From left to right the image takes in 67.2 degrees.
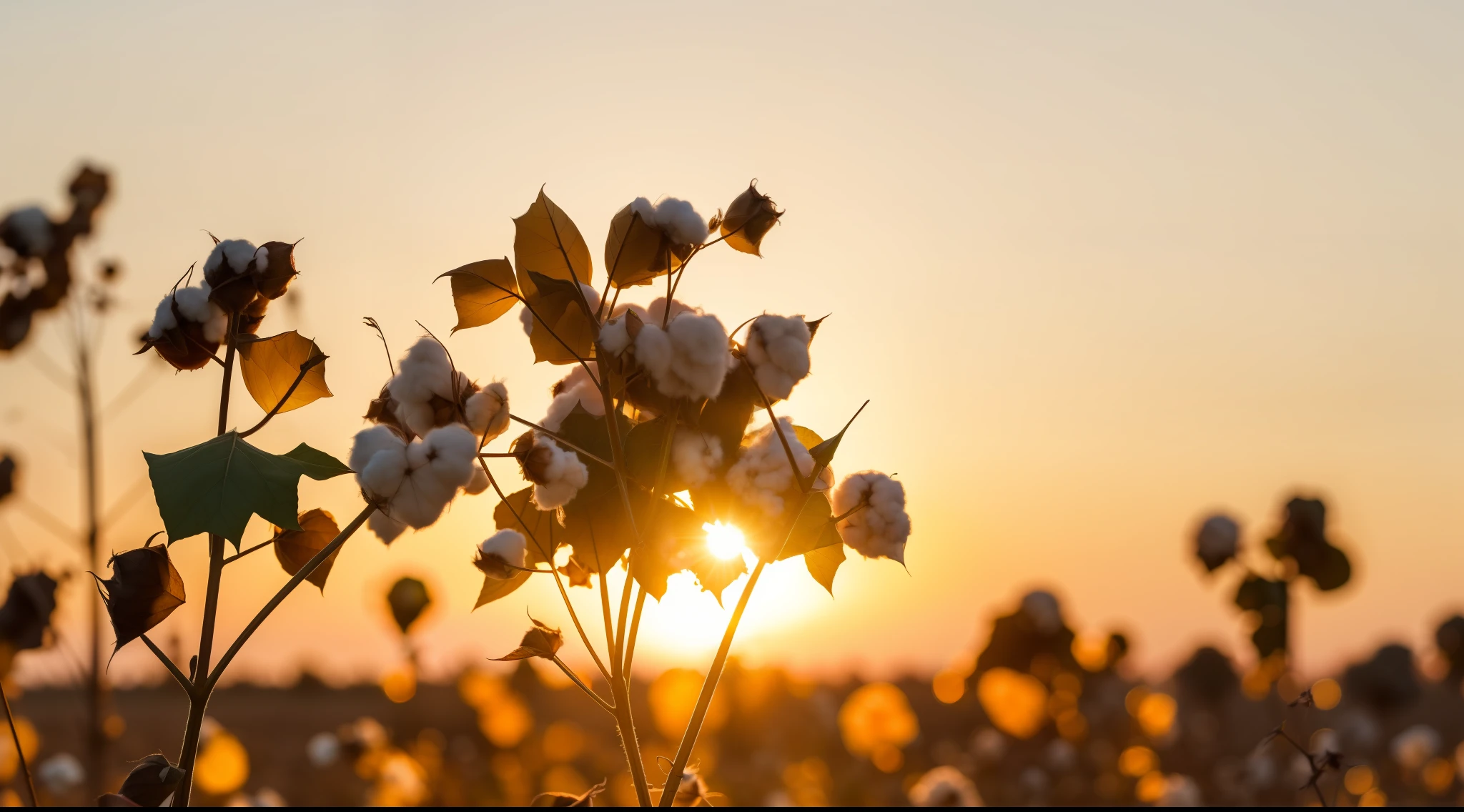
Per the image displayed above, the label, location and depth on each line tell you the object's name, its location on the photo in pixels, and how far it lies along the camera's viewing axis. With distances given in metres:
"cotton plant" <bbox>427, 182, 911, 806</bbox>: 1.15
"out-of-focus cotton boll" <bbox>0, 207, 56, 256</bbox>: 2.71
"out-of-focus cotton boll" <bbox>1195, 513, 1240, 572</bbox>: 3.16
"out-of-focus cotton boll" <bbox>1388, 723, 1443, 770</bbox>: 6.90
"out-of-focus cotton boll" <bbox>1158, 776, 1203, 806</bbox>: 4.89
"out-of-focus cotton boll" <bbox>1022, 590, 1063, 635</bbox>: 5.37
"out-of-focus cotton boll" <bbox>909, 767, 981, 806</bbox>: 3.79
